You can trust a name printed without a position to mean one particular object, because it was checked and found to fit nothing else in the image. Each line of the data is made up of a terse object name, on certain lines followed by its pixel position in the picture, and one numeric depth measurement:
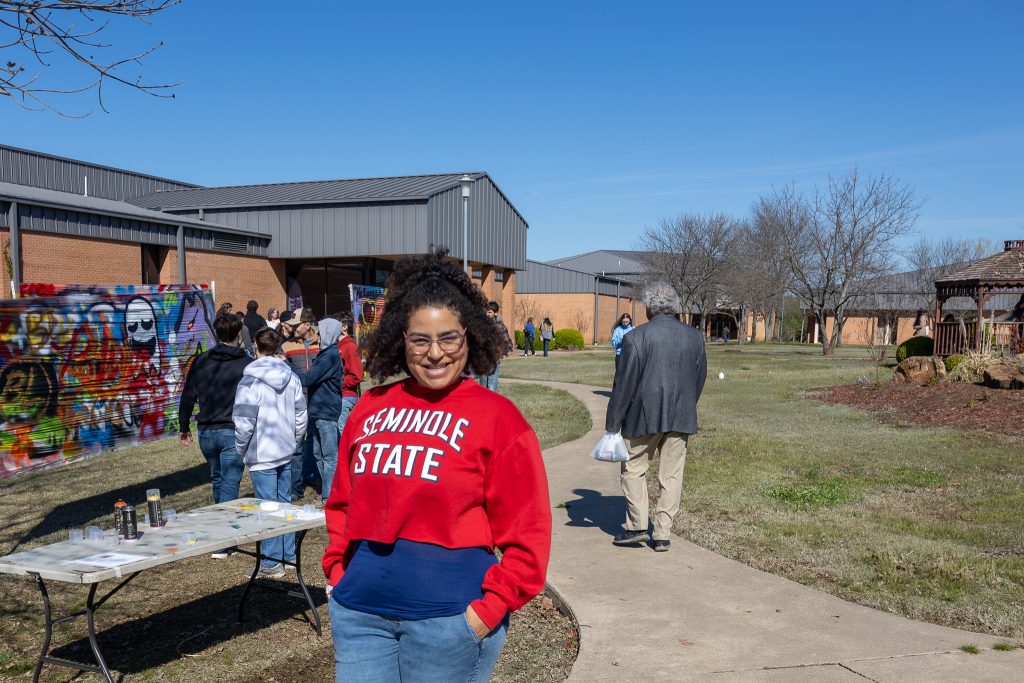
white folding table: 3.76
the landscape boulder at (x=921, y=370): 17.89
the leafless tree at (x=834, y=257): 36.66
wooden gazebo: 21.28
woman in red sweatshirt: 2.25
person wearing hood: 7.63
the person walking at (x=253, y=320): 16.67
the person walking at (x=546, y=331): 38.16
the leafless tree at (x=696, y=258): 49.34
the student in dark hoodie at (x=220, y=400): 6.40
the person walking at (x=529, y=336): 38.28
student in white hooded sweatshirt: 5.82
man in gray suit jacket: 6.16
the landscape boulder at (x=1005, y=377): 15.36
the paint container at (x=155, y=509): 4.61
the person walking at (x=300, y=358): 8.02
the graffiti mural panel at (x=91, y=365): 7.16
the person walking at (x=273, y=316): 17.23
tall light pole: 25.45
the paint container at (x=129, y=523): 4.27
